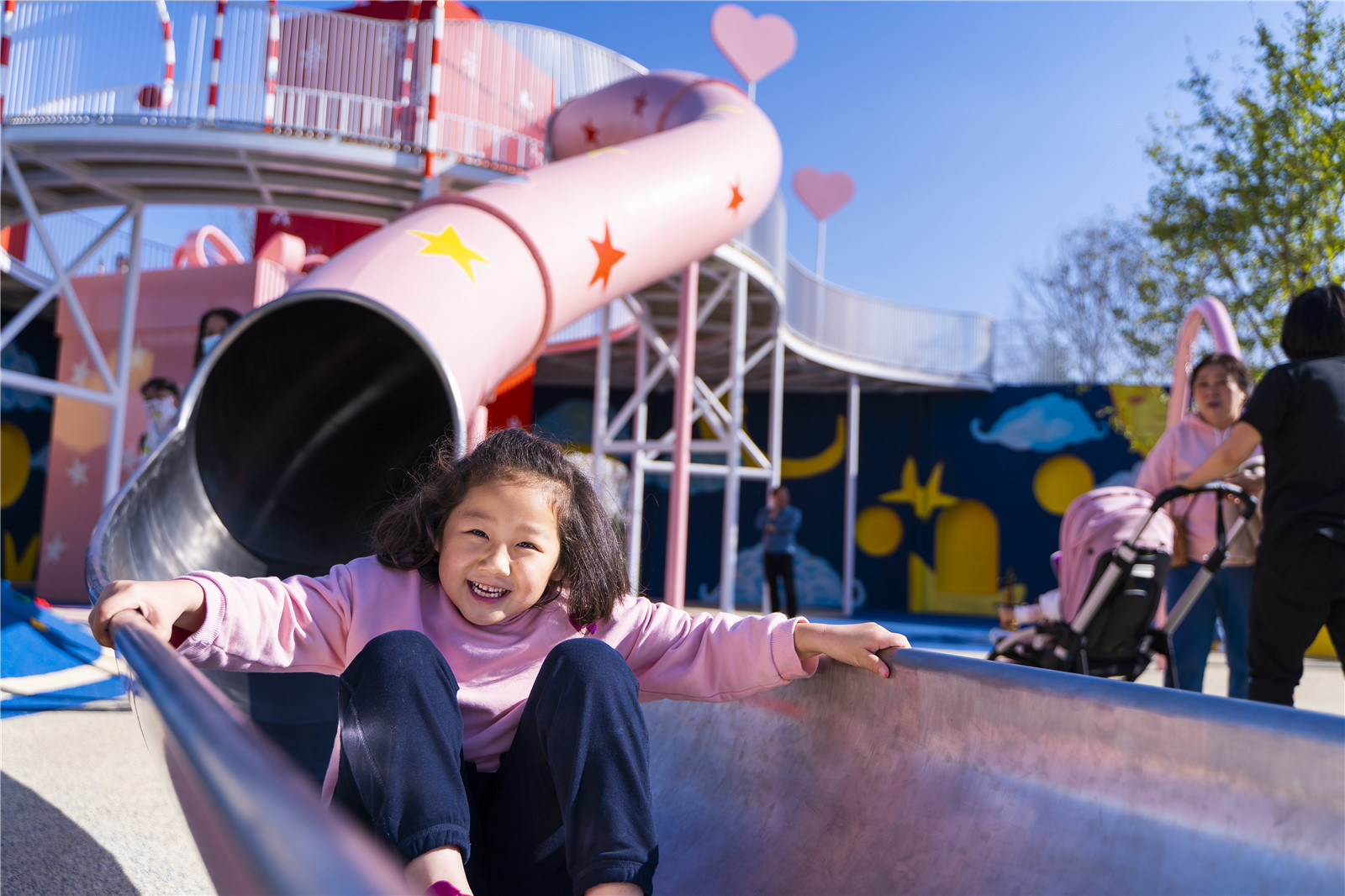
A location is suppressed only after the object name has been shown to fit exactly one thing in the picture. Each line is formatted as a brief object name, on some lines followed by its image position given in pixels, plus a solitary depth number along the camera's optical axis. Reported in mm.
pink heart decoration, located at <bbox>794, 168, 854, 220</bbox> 13305
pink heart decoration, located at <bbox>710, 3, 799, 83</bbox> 9156
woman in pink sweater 3426
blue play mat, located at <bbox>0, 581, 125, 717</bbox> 3584
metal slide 1049
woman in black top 2461
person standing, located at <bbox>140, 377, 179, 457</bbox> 6898
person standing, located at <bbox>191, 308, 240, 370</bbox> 8391
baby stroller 2986
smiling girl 1179
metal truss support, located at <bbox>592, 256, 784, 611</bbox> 7867
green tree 8125
